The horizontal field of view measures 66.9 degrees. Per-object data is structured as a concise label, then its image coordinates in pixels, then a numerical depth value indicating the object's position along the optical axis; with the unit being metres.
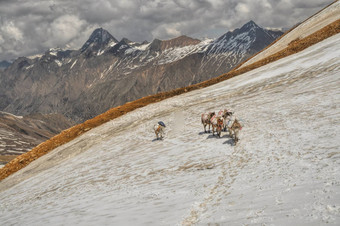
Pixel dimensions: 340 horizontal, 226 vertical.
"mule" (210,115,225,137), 19.70
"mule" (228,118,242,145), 17.11
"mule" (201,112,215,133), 21.88
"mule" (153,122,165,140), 24.27
